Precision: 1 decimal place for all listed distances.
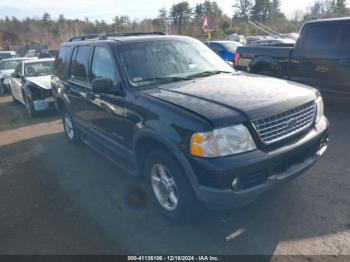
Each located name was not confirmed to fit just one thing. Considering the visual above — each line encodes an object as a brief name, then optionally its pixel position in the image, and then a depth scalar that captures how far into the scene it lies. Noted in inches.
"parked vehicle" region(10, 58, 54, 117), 351.3
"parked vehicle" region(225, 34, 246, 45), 1122.3
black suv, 112.0
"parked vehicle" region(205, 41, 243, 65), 606.2
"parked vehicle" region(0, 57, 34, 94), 565.7
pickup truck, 249.8
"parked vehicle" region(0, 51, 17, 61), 924.4
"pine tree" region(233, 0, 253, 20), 2795.3
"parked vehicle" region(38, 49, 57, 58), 839.7
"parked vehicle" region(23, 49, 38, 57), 1129.9
